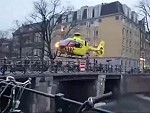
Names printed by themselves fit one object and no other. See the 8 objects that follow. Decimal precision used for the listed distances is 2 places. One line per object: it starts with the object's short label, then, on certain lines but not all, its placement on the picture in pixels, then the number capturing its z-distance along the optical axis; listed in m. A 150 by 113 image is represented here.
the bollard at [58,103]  3.45
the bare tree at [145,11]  48.99
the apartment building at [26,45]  47.27
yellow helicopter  31.78
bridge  19.16
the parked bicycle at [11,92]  4.46
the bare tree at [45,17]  43.16
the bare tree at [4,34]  78.16
